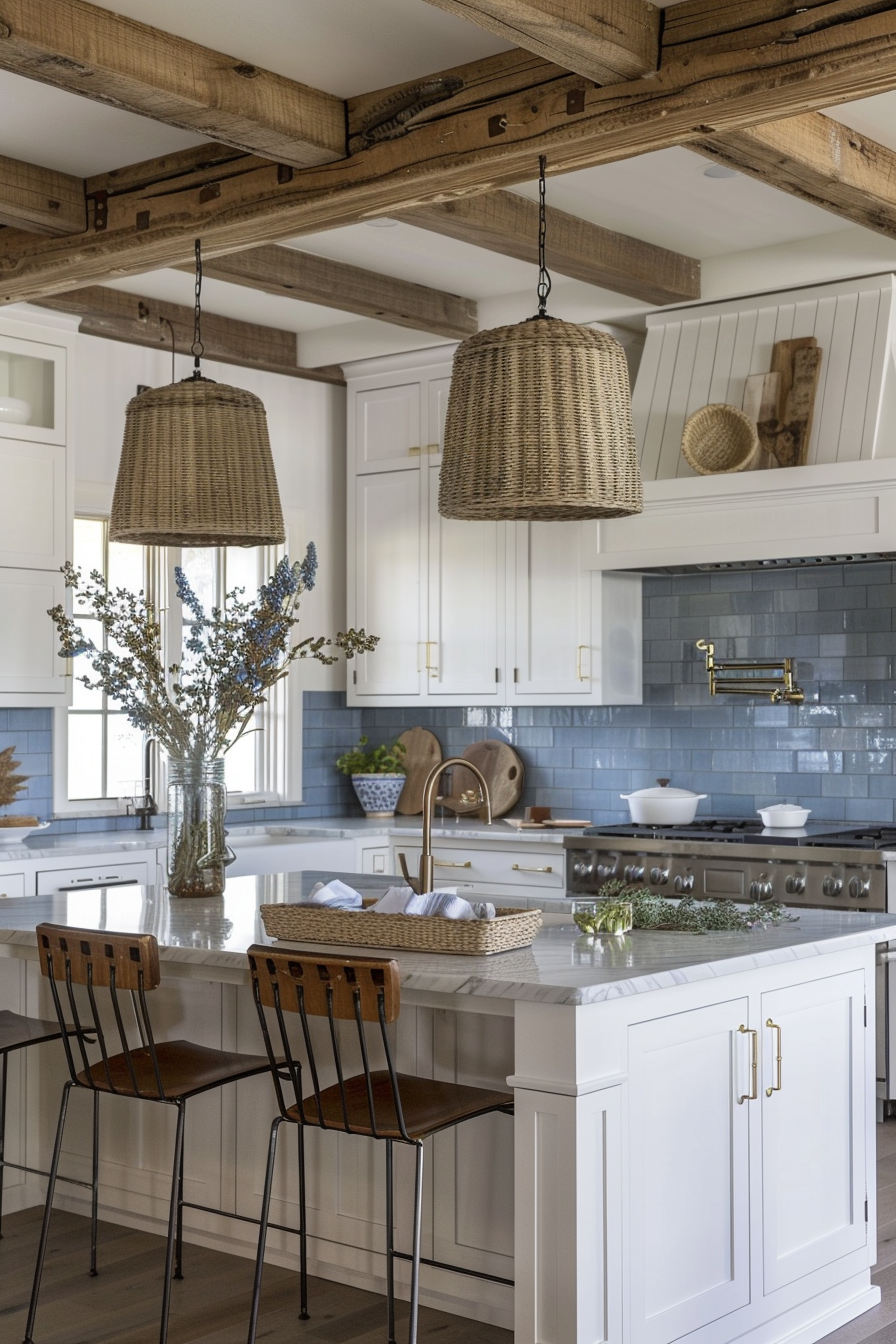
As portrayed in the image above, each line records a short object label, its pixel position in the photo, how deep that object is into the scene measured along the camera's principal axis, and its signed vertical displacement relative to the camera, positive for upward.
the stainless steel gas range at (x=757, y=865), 5.08 -0.53
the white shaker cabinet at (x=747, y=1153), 2.99 -0.92
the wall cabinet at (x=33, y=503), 5.62 +0.77
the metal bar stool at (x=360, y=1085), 2.93 -0.78
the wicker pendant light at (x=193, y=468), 3.68 +0.59
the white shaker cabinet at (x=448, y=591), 6.23 +0.52
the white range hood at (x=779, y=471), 5.28 +0.97
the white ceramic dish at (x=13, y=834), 5.39 -0.44
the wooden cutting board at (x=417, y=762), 7.02 -0.22
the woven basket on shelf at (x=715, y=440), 5.60 +1.01
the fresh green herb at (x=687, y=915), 3.49 -0.46
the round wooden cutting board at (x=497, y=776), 6.71 -0.28
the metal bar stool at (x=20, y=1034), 3.77 -0.81
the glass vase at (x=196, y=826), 4.21 -0.32
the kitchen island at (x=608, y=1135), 2.84 -0.88
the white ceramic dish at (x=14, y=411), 5.64 +1.11
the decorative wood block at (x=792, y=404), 5.44 +1.11
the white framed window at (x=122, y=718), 6.18 -0.02
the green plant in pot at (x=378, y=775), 6.92 -0.28
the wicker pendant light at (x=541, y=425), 3.00 +0.57
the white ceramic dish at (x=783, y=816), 5.65 -0.37
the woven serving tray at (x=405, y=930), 3.18 -0.46
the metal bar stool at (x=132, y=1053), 3.33 -0.80
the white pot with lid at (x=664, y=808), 5.93 -0.36
